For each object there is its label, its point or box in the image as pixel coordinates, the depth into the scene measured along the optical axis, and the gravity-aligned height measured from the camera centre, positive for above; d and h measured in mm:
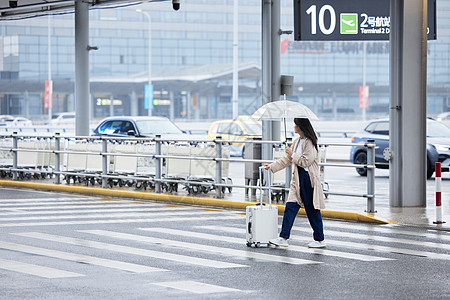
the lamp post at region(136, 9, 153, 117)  67750 +1996
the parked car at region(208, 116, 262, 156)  36906 -490
